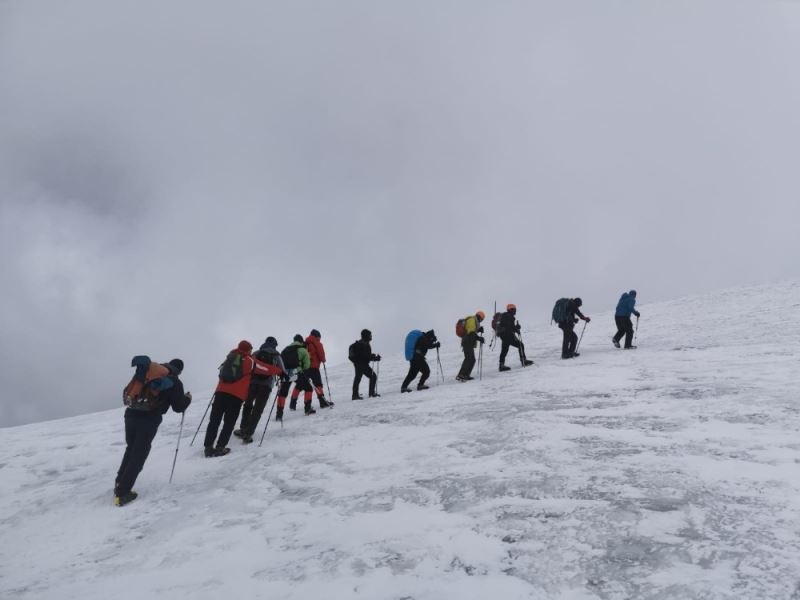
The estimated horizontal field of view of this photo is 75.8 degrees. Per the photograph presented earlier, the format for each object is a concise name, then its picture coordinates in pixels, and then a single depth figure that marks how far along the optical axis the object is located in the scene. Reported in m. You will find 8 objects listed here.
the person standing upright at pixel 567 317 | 15.41
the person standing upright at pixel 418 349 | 13.65
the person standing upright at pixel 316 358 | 12.80
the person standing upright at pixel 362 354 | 13.42
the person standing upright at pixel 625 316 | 16.08
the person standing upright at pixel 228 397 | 9.23
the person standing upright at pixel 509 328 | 14.74
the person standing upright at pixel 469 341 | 14.25
